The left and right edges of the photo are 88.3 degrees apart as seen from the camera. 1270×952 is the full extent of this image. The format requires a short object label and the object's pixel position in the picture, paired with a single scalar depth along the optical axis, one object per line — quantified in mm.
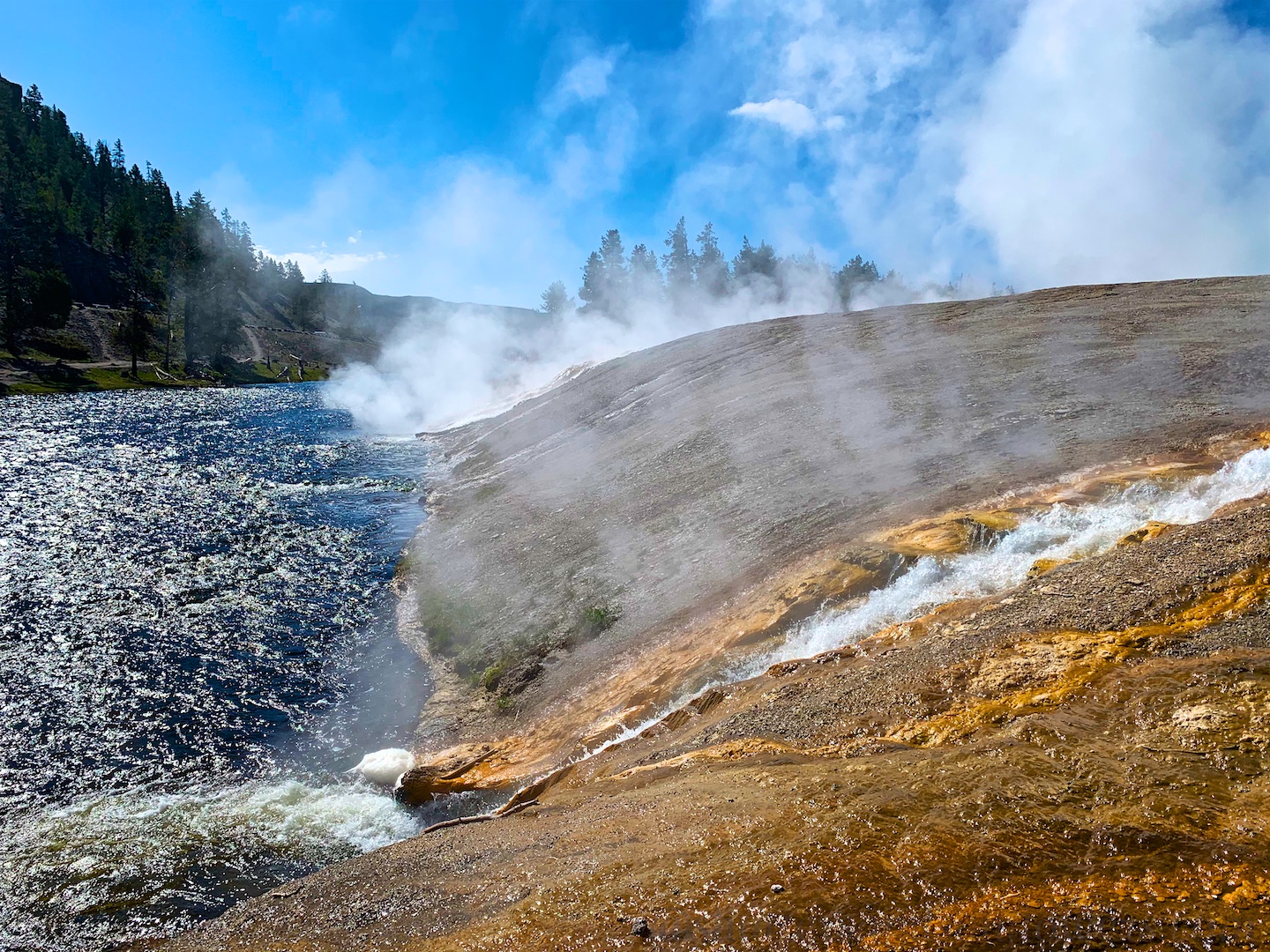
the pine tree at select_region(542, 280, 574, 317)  113438
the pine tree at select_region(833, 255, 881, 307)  86188
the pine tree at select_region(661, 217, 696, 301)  101938
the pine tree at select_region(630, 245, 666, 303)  100875
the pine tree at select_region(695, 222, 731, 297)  99688
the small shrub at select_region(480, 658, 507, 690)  17344
